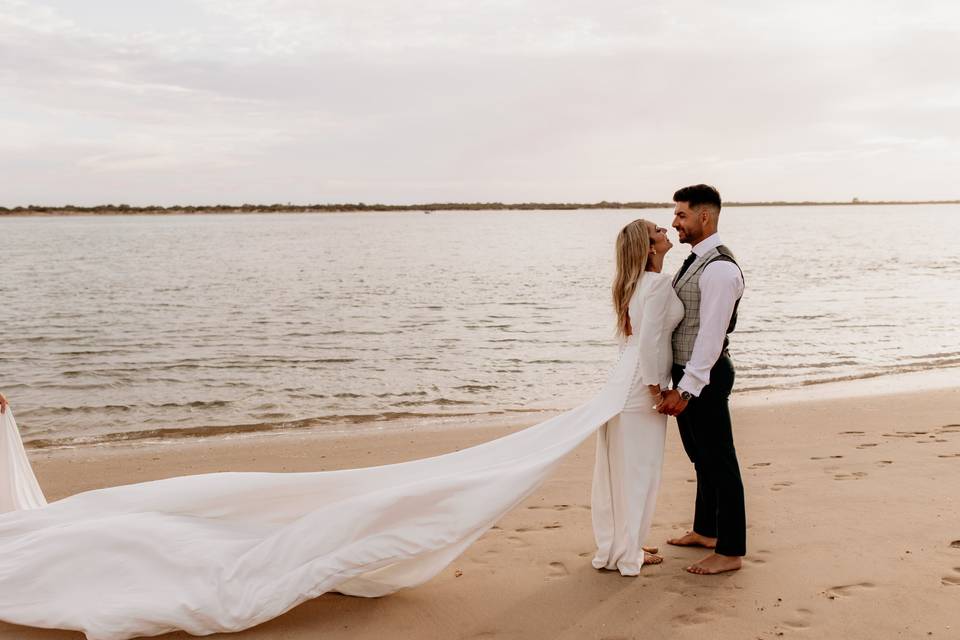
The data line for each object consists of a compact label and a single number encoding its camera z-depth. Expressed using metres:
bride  3.80
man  4.21
